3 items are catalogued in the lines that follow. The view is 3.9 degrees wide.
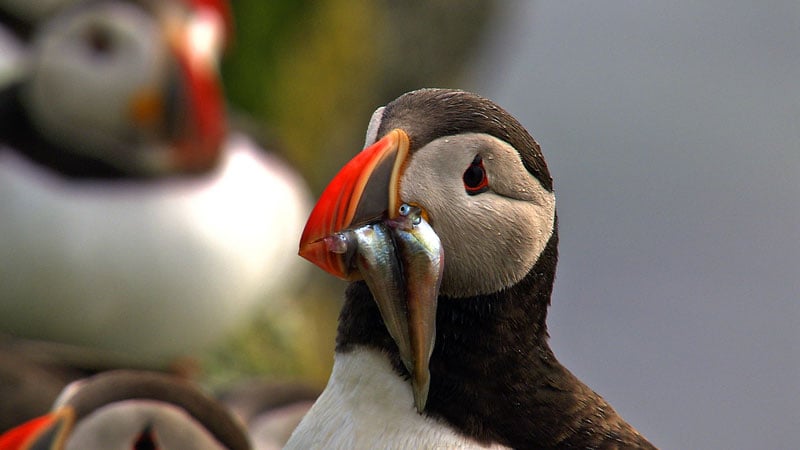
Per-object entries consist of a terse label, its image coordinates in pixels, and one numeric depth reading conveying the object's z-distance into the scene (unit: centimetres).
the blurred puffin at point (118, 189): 491
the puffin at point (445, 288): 334
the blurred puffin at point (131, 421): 354
